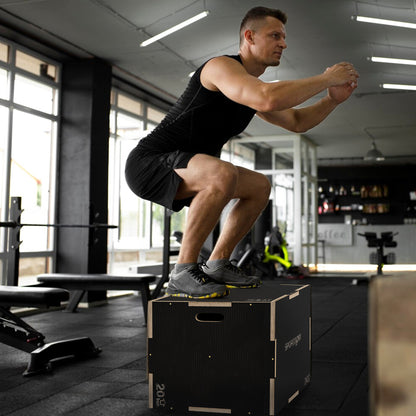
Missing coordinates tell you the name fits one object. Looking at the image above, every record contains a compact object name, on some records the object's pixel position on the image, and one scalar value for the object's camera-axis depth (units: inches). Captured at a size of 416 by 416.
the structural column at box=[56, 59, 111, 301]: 235.5
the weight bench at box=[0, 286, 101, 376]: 107.4
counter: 557.0
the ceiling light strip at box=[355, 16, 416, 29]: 201.9
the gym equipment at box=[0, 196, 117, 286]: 146.6
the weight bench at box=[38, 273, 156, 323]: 167.9
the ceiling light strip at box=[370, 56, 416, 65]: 249.3
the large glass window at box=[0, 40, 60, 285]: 215.5
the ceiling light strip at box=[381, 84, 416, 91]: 292.3
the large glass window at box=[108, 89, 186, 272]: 282.0
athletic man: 78.2
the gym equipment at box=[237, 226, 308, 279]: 351.9
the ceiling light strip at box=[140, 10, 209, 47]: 197.0
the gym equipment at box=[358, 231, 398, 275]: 311.8
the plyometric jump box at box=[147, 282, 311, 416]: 72.4
